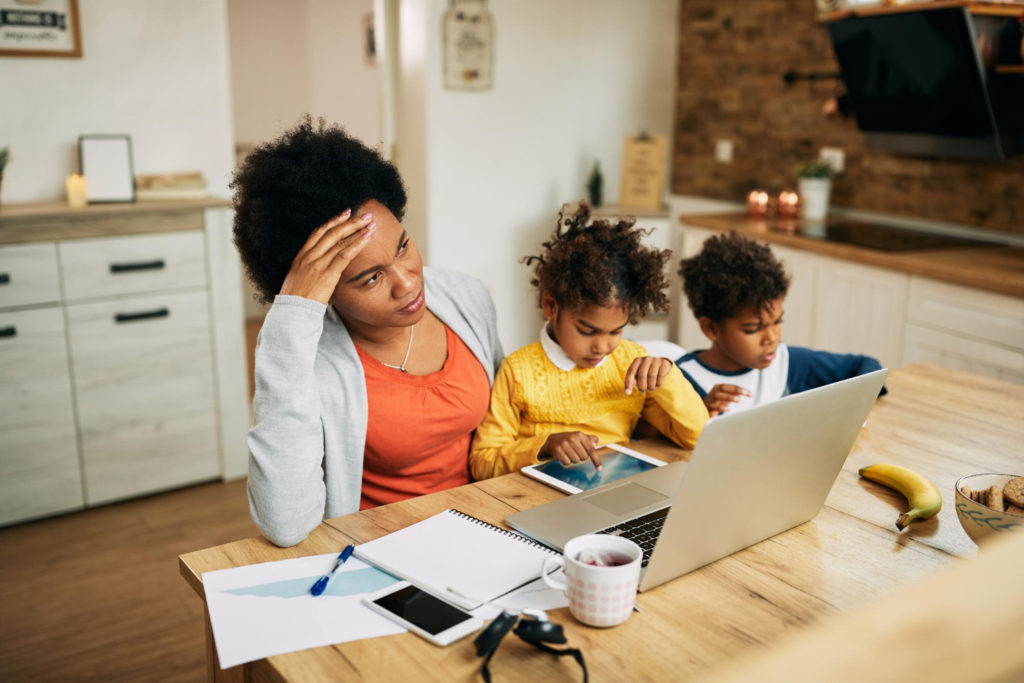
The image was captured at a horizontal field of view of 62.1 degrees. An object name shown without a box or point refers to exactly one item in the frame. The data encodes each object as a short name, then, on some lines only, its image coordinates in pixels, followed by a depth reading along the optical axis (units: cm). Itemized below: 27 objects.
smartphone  94
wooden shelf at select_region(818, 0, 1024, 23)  293
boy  177
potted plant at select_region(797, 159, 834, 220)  386
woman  127
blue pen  104
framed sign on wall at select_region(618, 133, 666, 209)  444
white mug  93
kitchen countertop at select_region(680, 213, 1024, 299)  271
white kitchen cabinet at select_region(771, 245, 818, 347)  340
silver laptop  98
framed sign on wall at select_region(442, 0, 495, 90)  409
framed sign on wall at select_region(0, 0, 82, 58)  287
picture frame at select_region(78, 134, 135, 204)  303
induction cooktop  327
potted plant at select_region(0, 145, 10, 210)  283
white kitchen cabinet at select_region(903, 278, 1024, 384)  269
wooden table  90
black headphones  90
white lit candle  293
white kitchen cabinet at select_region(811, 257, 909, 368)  306
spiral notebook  103
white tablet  137
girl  152
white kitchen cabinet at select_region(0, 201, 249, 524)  281
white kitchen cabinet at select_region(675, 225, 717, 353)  390
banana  123
